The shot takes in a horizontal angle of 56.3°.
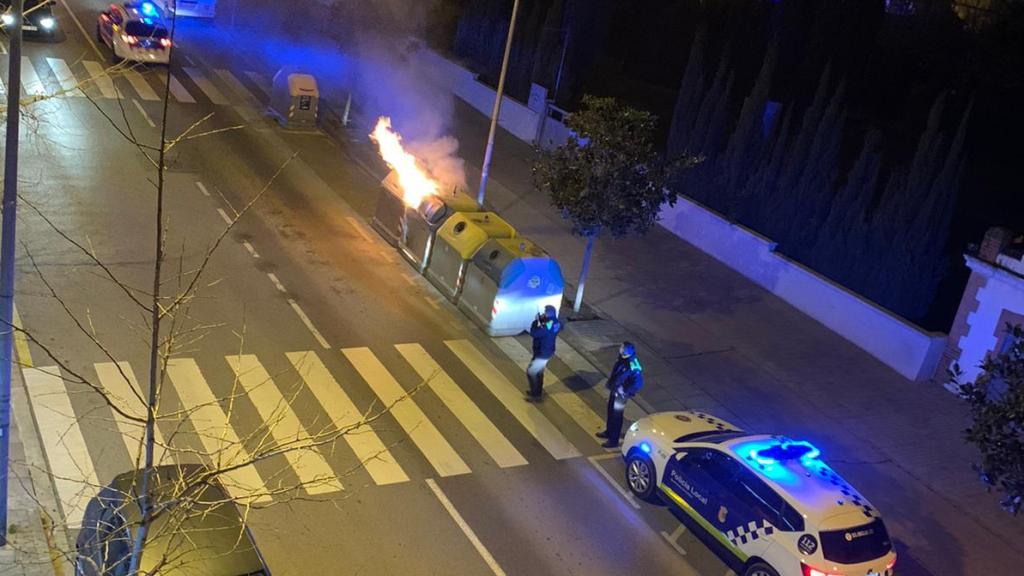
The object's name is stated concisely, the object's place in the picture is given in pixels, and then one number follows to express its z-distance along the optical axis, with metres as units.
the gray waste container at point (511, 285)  15.89
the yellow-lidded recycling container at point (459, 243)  16.70
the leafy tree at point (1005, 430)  9.52
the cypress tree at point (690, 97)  24.84
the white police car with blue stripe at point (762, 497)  10.35
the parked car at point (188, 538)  7.88
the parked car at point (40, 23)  27.28
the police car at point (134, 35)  26.94
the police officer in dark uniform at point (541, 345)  14.26
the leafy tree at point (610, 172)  16.30
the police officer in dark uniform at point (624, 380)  13.34
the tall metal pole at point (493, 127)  19.62
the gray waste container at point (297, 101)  25.48
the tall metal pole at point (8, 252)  8.20
